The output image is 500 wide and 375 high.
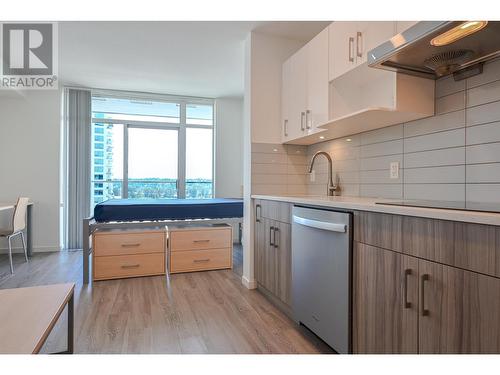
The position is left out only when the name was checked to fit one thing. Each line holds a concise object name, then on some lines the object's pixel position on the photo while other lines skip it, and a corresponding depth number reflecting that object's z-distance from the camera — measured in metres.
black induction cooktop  1.02
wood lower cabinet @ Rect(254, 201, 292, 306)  2.05
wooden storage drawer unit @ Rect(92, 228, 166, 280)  2.88
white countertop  0.82
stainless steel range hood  1.19
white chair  3.17
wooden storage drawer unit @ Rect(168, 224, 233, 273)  3.16
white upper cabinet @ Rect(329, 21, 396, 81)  1.64
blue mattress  2.93
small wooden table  0.82
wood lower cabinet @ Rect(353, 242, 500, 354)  0.85
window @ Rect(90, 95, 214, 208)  4.48
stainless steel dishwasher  1.40
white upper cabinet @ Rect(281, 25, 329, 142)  2.14
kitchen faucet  2.38
